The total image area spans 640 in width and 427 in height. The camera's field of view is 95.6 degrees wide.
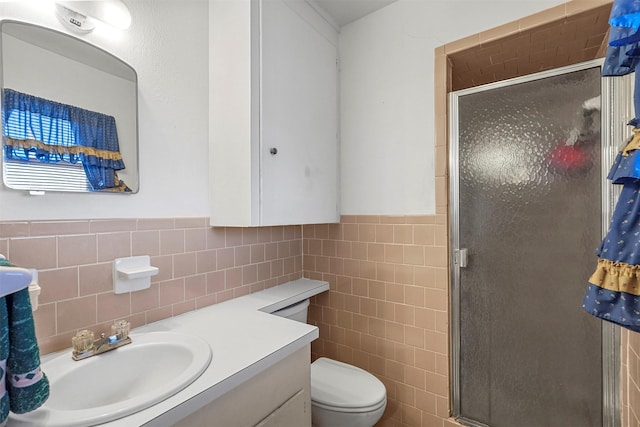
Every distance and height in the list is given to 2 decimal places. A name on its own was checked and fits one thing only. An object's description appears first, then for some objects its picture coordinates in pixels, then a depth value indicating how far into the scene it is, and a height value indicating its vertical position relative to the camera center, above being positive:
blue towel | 0.57 -0.28
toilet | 1.26 -0.84
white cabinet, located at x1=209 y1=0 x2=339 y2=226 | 1.21 +0.46
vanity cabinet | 0.78 -0.57
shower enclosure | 1.17 -0.15
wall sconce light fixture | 0.93 +0.68
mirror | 0.85 +0.42
